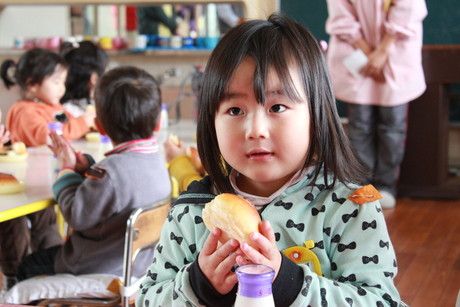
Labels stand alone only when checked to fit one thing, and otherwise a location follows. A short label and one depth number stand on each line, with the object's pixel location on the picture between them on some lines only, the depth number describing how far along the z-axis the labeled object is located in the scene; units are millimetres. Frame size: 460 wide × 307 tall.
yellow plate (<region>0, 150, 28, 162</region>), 3250
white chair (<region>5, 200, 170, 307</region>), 2350
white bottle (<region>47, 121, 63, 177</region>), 2986
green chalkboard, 5449
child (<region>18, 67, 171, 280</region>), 2594
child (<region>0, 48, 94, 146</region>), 3953
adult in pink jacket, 4742
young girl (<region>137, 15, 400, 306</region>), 1167
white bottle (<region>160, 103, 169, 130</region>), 4508
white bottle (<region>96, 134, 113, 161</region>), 3426
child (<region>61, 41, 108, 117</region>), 4816
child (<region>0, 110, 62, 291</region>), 2969
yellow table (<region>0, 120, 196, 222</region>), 2404
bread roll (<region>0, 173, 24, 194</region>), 2545
